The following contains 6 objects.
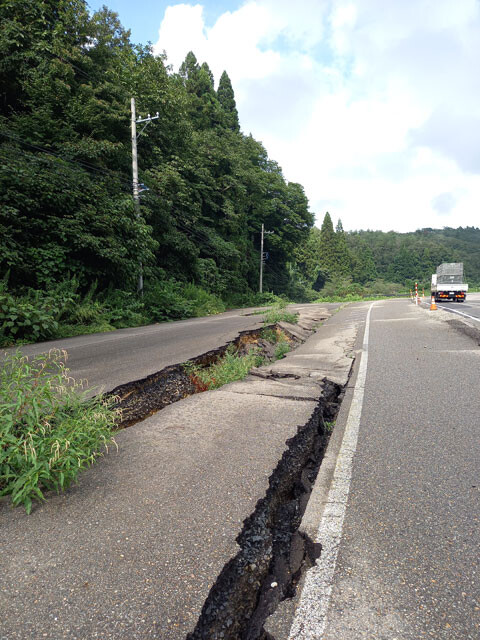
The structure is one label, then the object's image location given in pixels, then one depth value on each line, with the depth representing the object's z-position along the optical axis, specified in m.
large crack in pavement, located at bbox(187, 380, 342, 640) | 1.48
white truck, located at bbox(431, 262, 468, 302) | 22.73
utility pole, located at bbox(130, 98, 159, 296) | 14.54
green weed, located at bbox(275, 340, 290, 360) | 7.50
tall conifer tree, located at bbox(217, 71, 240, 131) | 40.41
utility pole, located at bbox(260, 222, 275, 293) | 34.54
